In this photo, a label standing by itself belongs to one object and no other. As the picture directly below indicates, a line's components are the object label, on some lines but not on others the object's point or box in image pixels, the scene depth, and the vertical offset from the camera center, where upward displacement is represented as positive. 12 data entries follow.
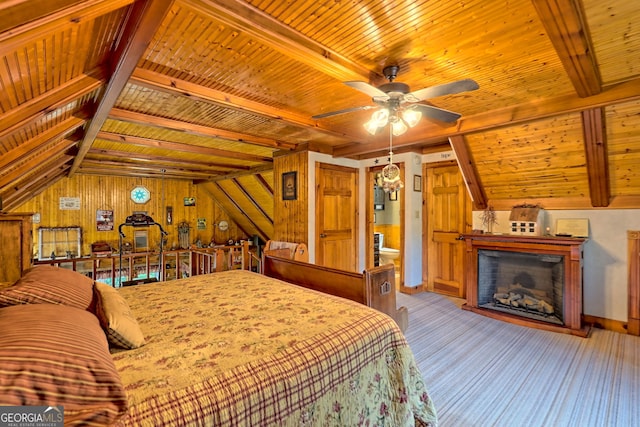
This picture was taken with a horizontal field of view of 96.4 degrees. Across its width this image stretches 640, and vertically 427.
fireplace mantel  3.43 -0.64
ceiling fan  1.92 +0.86
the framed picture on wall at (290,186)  5.05 +0.51
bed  0.96 -0.64
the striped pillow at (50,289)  1.31 -0.38
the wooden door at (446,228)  4.90 -0.25
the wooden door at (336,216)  5.02 -0.04
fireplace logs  3.86 -1.23
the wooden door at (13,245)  2.41 -0.26
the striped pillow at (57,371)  0.80 -0.48
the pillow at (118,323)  1.35 -0.53
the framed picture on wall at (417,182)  5.14 +0.57
